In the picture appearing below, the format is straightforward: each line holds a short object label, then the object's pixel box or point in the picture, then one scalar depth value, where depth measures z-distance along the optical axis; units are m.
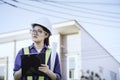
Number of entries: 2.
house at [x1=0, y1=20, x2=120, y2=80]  12.35
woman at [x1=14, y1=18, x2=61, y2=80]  1.85
